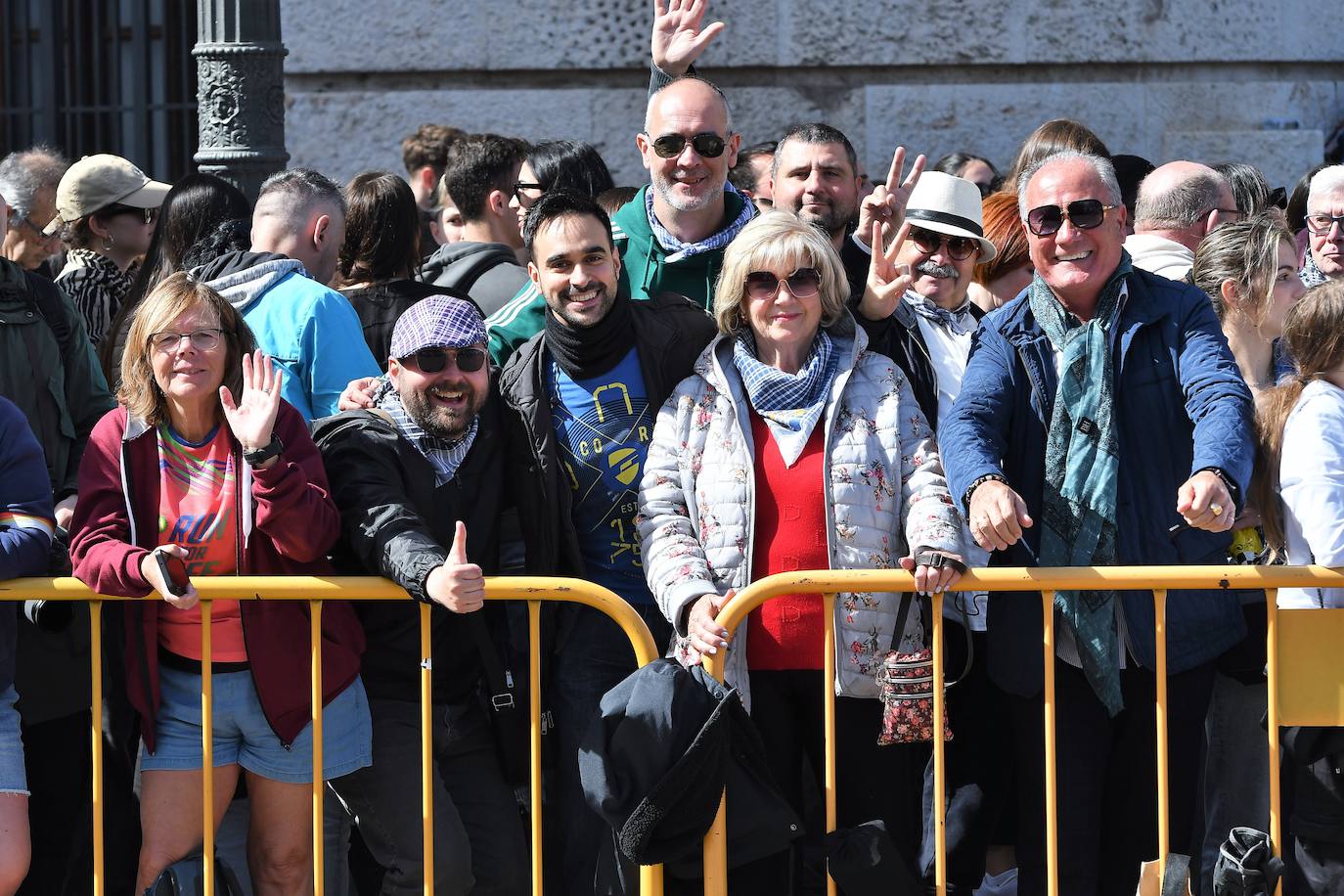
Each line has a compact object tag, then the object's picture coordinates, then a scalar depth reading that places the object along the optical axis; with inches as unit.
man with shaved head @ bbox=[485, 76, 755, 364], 380.5
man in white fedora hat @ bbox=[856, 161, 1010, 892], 350.0
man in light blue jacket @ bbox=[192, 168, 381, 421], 368.5
